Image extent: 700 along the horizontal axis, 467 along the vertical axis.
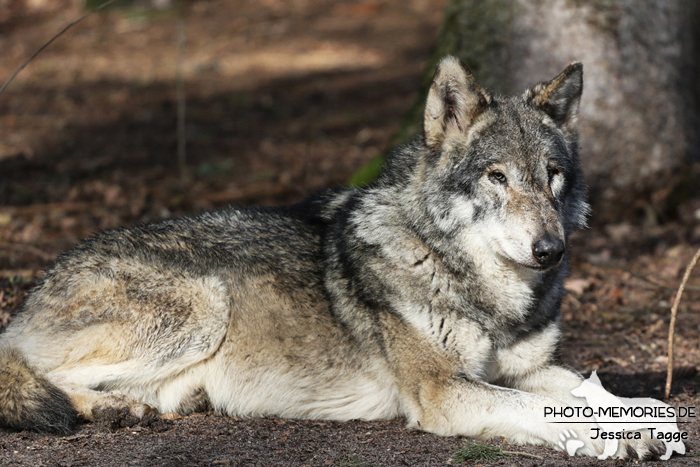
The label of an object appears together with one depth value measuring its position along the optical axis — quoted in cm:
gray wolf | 857
